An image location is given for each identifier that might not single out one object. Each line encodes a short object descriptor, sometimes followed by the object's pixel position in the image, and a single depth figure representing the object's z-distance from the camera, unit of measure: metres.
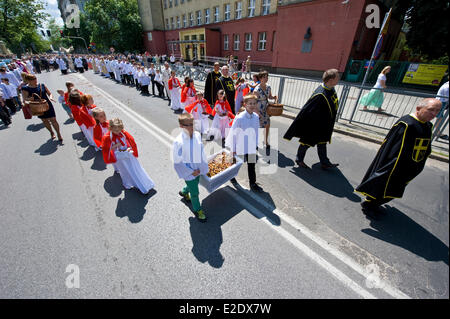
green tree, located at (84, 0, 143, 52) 40.22
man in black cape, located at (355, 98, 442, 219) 2.89
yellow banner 13.32
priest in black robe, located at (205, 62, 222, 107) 7.39
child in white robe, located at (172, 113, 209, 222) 2.82
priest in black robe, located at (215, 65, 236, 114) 7.17
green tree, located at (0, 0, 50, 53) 30.64
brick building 16.11
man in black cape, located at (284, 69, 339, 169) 4.31
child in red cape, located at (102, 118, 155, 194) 3.64
